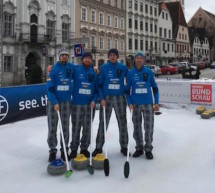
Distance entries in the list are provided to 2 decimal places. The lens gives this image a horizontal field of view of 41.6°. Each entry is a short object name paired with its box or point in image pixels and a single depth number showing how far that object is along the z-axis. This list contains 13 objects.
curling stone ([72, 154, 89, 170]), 4.20
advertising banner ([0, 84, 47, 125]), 7.72
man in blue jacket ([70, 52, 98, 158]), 4.60
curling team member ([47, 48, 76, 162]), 4.53
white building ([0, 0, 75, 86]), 26.33
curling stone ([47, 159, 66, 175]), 4.01
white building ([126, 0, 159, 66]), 43.12
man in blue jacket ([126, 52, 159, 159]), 4.75
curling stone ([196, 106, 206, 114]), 9.07
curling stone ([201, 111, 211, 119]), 8.36
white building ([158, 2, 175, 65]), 51.94
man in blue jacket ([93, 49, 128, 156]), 4.68
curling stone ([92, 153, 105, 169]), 4.21
